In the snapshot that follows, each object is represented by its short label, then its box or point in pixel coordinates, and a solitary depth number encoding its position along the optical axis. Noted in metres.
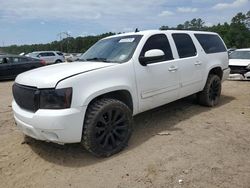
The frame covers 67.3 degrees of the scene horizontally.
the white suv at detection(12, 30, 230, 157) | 2.50
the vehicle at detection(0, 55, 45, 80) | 10.06
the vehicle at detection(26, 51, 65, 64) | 18.37
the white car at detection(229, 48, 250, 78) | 7.84
